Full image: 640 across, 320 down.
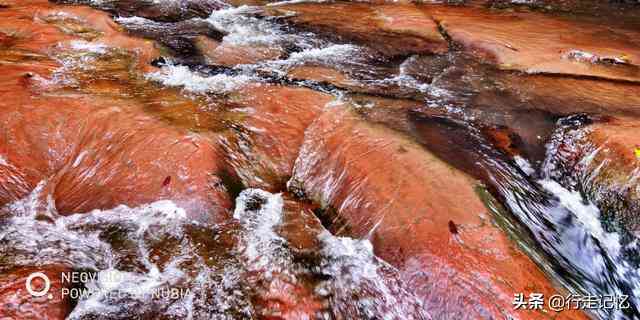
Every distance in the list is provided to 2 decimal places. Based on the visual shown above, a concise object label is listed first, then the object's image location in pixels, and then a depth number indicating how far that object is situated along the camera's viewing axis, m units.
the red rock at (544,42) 6.81
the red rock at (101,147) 4.14
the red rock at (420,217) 3.33
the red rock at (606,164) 4.43
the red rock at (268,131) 4.62
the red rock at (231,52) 7.01
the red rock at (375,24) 8.00
